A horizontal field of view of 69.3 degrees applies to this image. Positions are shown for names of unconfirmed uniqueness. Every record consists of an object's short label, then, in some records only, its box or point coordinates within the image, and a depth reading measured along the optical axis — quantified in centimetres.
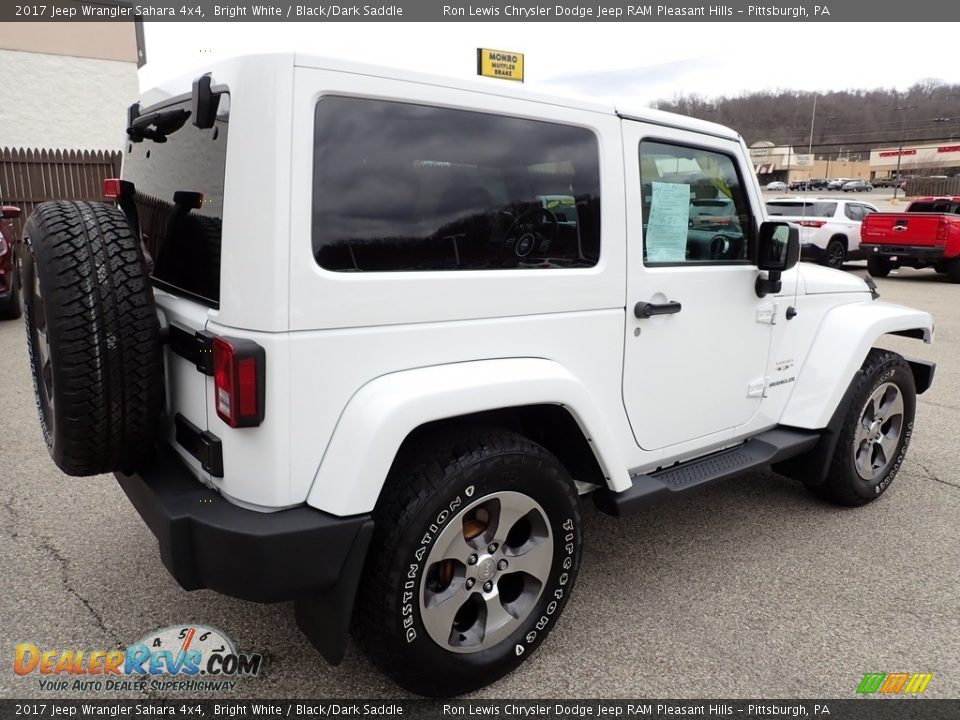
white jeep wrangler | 193
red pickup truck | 1375
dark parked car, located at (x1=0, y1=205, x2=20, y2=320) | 815
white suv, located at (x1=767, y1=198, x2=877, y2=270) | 1498
